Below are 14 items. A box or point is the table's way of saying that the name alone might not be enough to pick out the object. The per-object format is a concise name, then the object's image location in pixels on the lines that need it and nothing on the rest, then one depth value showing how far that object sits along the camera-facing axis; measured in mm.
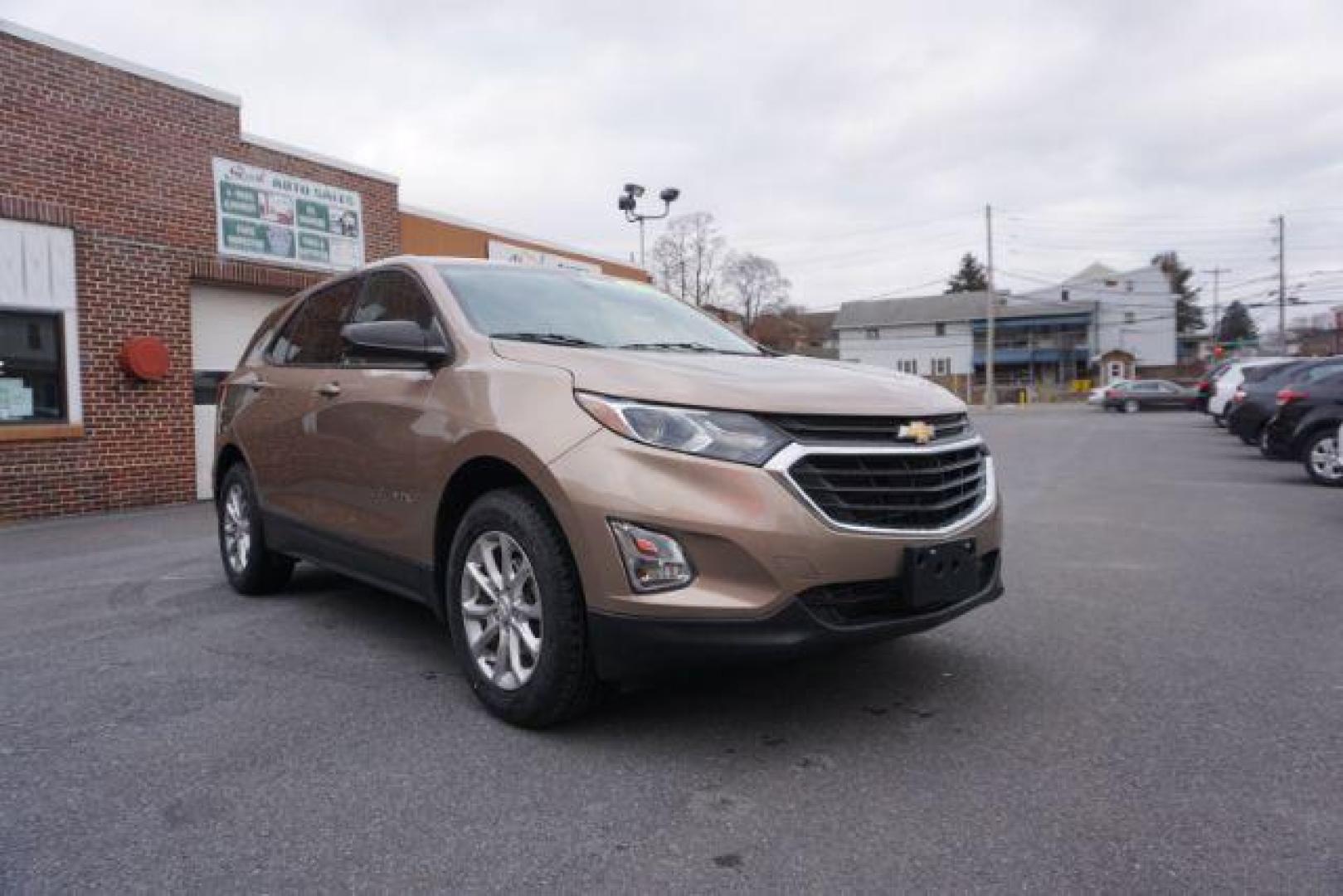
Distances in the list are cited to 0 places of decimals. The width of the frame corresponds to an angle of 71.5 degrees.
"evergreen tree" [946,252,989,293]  98625
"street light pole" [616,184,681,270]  19562
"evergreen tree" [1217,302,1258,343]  110812
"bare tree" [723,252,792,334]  67062
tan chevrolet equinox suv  2770
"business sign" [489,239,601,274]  15703
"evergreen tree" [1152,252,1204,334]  98788
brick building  9219
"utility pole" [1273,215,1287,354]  62050
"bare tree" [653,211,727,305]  58750
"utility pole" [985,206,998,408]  49344
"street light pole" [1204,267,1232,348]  87744
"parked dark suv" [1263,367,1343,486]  10969
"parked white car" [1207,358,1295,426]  21188
